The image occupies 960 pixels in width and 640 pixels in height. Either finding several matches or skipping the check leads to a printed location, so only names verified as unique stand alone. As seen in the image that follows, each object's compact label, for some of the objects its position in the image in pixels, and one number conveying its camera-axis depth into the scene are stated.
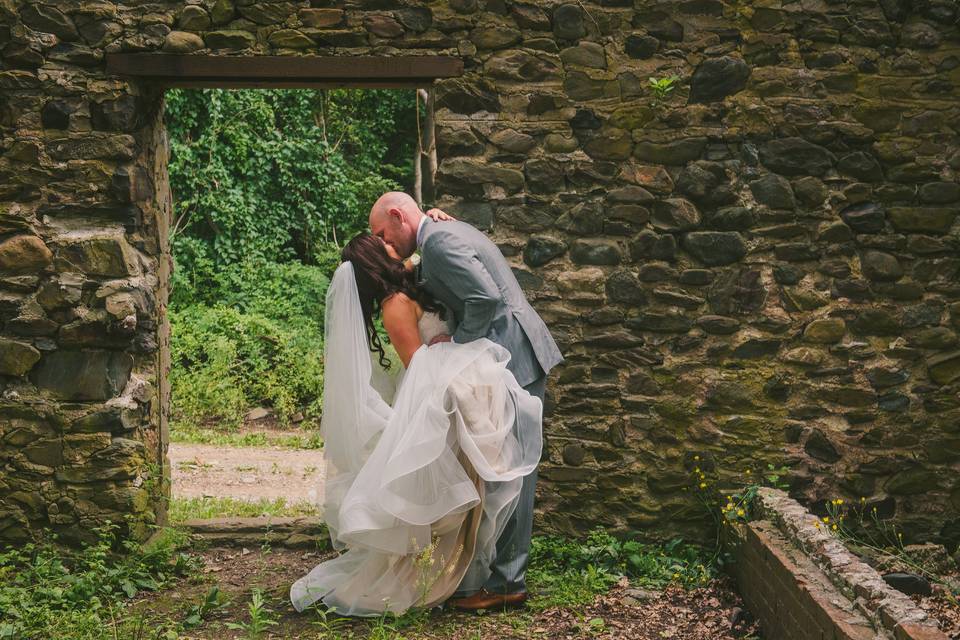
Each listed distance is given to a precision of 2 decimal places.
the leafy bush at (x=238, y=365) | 9.56
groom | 4.10
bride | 3.97
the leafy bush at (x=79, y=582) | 3.92
